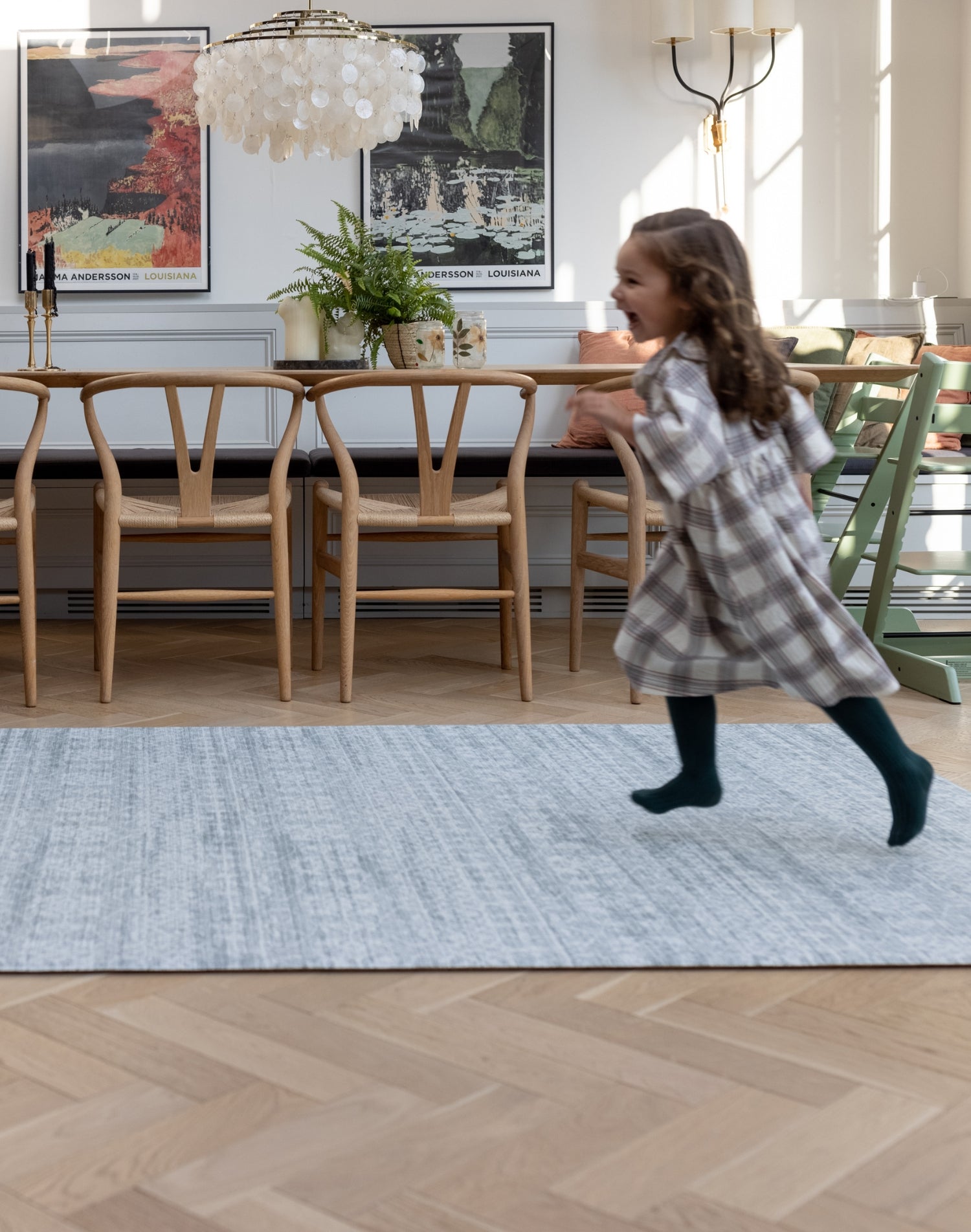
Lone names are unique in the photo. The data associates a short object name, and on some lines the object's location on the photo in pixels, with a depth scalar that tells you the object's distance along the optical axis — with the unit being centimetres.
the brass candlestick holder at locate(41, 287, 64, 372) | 386
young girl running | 191
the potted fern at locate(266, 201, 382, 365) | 377
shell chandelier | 350
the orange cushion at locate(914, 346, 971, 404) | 478
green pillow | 471
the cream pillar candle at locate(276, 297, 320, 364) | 386
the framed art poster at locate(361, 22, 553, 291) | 518
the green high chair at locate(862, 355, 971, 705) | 323
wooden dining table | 337
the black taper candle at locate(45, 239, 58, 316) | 379
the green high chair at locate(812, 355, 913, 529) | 378
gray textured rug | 167
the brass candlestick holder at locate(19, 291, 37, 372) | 388
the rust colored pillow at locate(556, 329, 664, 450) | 464
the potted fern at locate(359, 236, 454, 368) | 369
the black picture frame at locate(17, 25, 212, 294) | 515
